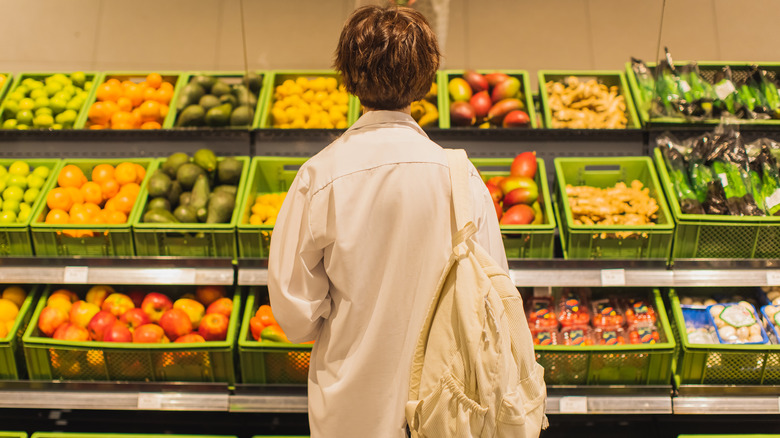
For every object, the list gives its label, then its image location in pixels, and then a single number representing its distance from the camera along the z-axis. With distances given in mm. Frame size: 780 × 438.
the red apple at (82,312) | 2764
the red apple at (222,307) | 2760
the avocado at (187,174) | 2797
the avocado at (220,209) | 2674
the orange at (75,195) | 2777
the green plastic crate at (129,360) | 2623
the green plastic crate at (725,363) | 2582
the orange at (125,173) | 2863
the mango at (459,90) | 3080
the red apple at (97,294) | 2875
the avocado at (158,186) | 2760
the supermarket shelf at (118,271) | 2639
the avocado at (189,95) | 3062
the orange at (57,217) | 2689
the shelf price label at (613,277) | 2598
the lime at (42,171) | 2883
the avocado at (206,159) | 2827
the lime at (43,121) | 3008
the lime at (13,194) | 2779
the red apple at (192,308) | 2768
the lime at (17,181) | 2832
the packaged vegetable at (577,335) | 2736
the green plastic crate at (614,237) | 2584
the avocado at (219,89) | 3094
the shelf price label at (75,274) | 2646
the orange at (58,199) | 2730
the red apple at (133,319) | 2727
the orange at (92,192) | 2812
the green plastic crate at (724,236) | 2574
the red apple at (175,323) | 2693
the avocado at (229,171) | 2838
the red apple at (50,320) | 2721
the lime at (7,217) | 2715
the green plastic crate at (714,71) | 3068
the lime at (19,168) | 2891
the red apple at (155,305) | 2801
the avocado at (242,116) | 2951
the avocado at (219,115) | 2931
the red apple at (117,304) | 2807
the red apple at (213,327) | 2678
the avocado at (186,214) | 2699
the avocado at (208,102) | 3014
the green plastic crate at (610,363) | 2598
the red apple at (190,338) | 2650
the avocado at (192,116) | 2965
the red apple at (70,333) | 2676
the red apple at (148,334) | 2641
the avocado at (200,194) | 2717
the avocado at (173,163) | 2846
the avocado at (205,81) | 3127
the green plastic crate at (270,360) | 2607
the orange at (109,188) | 2846
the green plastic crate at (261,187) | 2631
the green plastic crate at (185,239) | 2621
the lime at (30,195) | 2805
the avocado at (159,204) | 2729
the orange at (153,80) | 3225
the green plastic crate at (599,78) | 3023
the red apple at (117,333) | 2639
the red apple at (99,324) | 2699
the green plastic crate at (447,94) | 2992
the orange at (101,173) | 2879
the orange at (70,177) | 2823
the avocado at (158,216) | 2645
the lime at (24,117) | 3043
